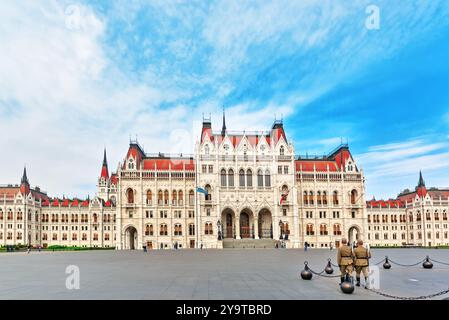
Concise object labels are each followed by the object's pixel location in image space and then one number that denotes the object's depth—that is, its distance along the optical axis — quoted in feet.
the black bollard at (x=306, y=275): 70.26
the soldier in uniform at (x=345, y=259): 59.04
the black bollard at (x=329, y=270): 75.66
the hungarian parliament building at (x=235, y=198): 304.09
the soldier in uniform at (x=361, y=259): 60.70
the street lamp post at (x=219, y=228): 290.76
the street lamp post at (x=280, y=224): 305.61
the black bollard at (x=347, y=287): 54.70
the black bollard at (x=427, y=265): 95.96
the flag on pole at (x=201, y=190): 280.72
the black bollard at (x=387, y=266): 94.81
